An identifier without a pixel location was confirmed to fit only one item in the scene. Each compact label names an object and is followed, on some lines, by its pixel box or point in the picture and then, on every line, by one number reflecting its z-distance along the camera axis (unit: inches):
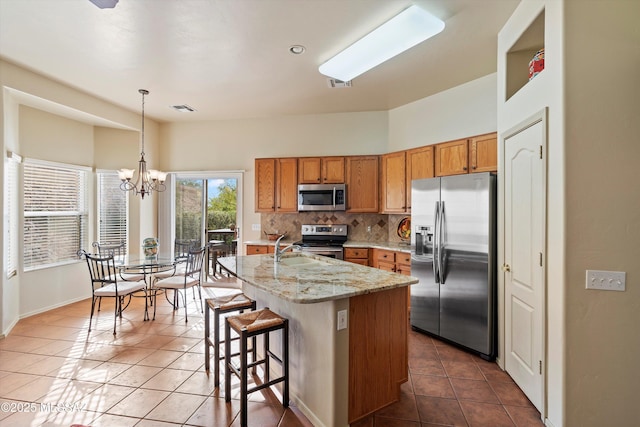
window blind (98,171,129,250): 200.2
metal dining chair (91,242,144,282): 164.5
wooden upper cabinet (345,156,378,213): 189.3
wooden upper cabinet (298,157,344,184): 193.9
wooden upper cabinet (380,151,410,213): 174.6
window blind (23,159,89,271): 163.5
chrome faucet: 117.6
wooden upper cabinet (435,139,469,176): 143.5
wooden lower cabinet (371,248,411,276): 155.6
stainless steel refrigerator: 113.7
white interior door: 84.9
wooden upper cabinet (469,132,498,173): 129.8
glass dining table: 145.0
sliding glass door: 221.9
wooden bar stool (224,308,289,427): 78.5
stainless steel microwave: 191.3
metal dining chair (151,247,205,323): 161.0
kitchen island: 74.8
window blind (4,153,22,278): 140.7
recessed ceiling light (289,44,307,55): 119.2
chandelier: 154.6
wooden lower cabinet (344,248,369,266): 178.5
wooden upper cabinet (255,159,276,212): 203.2
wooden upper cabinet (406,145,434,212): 160.4
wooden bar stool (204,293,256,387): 95.8
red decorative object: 90.7
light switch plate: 71.2
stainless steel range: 194.7
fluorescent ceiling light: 98.1
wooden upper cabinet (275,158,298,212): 199.6
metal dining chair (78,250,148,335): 143.7
